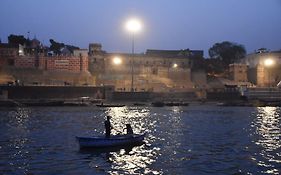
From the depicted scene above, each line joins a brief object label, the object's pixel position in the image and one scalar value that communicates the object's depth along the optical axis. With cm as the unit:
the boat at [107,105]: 7169
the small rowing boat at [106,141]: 2498
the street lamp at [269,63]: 10256
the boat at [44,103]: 7469
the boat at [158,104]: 7588
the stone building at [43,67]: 8631
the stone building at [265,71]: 10175
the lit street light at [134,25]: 7400
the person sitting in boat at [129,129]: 2759
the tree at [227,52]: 12862
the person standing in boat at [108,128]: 2571
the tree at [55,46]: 11594
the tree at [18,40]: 10971
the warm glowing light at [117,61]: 9941
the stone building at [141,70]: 9284
